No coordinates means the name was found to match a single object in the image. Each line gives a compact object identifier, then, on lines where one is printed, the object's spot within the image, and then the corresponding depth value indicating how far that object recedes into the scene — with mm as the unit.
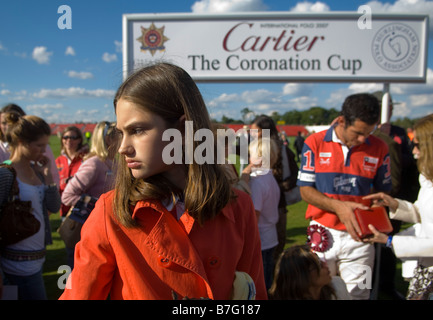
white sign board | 4402
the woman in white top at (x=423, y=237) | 1989
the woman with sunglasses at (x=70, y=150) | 3740
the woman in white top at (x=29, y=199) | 2311
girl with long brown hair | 1034
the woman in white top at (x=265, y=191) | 3008
